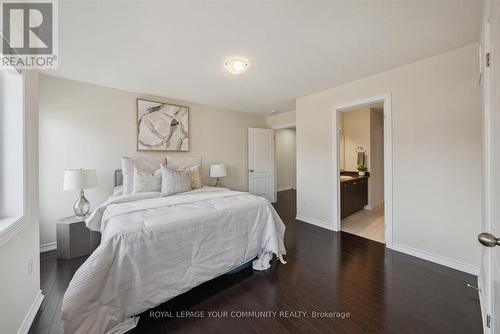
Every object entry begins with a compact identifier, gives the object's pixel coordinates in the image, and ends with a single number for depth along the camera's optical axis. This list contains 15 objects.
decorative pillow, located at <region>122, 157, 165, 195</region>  2.87
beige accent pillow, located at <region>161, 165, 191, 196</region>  2.85
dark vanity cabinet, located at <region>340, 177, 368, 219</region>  3.80
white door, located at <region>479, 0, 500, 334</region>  0.73
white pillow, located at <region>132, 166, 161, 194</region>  2.80
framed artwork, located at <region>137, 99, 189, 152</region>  3.47
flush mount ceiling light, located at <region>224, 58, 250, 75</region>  2.29
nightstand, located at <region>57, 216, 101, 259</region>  2.41
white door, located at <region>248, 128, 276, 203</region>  5.05
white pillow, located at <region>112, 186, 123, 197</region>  2.86
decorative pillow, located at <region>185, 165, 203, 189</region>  3.37
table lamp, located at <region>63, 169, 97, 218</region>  2.41
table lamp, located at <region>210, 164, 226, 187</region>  4.16
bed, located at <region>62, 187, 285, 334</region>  1.28
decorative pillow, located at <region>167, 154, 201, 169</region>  3.57
